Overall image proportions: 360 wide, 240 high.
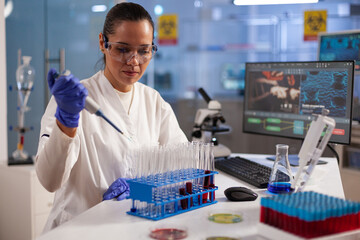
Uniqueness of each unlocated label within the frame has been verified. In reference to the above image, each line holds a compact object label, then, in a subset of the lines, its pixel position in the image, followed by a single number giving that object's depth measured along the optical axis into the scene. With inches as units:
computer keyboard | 68.9
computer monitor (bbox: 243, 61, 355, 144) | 83.1
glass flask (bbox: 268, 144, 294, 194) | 62.4
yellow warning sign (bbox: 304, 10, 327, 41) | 162.6
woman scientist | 61.6
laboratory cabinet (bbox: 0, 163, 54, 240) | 110.2
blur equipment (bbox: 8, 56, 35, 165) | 117.4
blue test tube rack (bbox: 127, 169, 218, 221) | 50.1
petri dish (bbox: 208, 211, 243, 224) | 49.7
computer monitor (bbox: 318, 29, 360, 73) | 122.0
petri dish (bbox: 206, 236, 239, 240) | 43.8
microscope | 96.8
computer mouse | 58.9
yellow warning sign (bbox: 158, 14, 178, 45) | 199.8
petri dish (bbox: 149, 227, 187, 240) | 44.2
